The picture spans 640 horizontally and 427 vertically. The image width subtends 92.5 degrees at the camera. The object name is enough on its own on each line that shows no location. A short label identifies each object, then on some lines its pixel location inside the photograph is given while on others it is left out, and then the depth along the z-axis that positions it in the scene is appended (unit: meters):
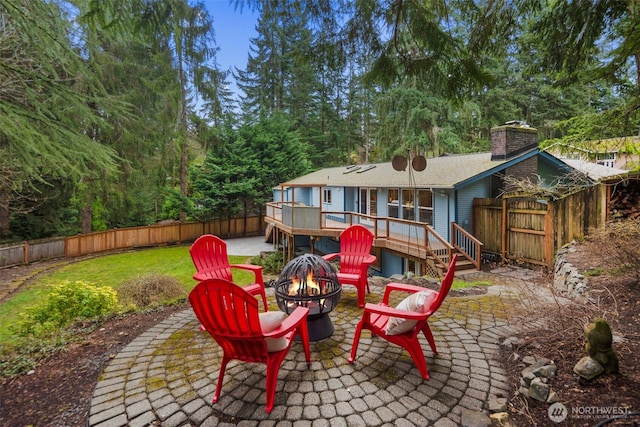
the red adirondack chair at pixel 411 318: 2.78
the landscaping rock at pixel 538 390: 2.35
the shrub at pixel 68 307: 4.61
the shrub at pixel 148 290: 6.40
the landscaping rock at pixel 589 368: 2.36
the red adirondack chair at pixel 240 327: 2.41
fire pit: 3.46
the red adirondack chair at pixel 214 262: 4.44
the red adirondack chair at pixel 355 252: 4.94
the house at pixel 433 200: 9.15
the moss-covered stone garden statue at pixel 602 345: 2.31
